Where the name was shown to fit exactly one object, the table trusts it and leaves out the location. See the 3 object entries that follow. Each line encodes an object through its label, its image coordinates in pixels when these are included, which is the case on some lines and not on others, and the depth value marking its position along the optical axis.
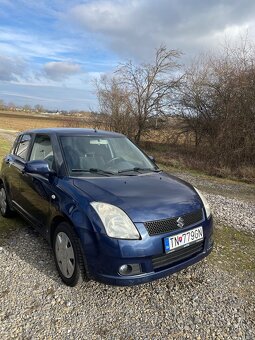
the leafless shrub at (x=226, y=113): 11.77
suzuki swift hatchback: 2.69
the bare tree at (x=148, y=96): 19.64
